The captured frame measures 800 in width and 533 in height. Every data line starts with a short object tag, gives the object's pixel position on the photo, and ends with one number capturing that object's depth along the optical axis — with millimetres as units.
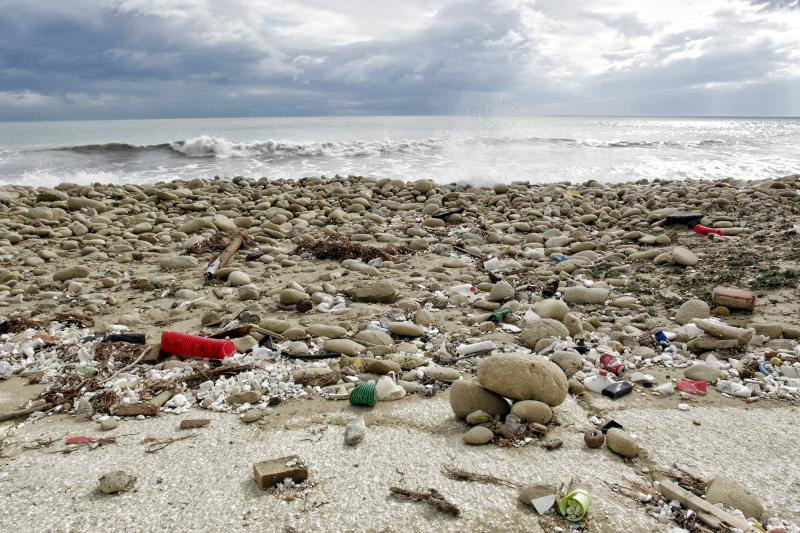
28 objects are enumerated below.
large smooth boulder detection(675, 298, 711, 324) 4402
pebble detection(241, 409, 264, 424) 2893
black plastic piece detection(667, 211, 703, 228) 7377
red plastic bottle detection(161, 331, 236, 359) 3715
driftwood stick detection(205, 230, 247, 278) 5948
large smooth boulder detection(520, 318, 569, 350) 3988
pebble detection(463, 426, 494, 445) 2631
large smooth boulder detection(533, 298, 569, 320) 4363
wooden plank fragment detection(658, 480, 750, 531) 2080
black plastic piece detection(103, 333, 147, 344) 4004
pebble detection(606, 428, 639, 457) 2553
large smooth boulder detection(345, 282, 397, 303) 5020
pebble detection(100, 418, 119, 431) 2863
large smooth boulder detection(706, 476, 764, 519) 2168
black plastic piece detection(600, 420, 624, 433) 2777
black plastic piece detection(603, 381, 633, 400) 3158
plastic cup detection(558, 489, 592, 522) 2113
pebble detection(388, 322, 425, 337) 4191
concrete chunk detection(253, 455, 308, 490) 2309
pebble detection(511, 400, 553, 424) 2754
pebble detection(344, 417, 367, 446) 2670
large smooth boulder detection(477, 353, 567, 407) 2834
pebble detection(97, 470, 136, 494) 2303
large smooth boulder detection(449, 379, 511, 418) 2846
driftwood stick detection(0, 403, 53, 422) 3008
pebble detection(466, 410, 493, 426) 2781
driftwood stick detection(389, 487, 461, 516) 2170
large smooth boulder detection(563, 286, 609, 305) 4969
